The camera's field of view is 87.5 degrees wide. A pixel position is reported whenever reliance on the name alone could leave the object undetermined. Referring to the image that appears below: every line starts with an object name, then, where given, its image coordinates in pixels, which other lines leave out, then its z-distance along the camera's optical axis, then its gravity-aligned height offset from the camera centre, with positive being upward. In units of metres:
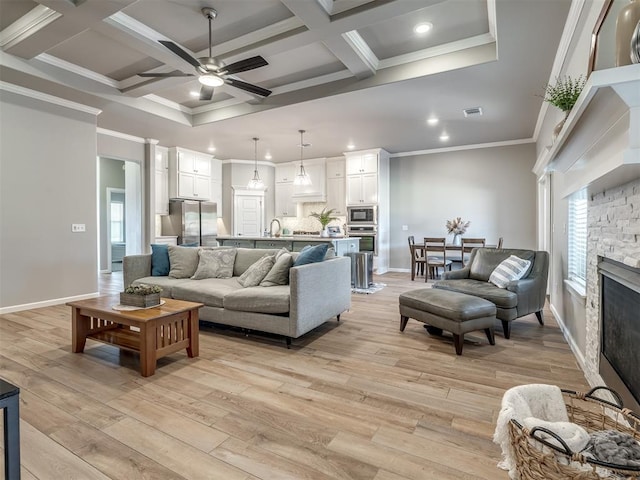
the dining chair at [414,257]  6.56 -0.50
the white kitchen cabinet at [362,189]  7.32 +0.96
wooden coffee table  2.45 -0.79
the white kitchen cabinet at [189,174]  7.18 +1.31
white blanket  1.13 -0.66
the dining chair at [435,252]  6.18 -0.40
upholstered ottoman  2.83 -0.71
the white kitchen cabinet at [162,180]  6.98 +1.10
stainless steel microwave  7.33 +0.37
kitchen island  5.37 -0.17
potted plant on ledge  2.38 +0.97
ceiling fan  2.95 +1.55
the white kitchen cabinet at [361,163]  7.34 +1.54
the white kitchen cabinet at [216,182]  8.36 +1.27
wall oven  7.34 -0.11
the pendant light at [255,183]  6.31 +0.93
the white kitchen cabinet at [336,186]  8.06 +1.11
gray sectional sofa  2.97 -0.64
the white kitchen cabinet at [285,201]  8.80 +0.83
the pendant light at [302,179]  5.94 +0.94
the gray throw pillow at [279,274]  3.44 -0.43
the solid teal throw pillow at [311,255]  3.37 -0.24
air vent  4.86 +1.79
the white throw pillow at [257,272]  3.51 -0.43
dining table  6.35 -0.37
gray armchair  3.28 -0.58
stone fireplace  1.56 -0.23
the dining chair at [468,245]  6.05 -0.26
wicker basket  0.89 -0.66
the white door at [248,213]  8.62 +0.51
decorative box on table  2.70 -0.52
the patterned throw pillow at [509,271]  3.51 -0.42
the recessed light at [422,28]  3.22 +2.01
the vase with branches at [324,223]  5.80 +0.17
